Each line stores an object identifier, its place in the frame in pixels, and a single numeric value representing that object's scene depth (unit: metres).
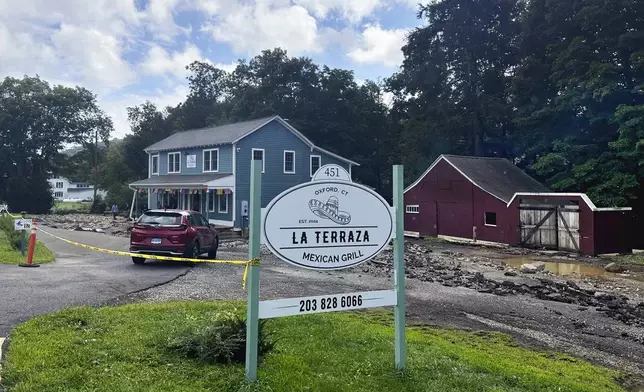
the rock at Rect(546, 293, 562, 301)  11.92
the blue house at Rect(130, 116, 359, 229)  30.88
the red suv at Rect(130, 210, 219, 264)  14.23
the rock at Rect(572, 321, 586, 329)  9.10
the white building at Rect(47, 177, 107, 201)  109.75
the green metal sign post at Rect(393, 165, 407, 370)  5.07
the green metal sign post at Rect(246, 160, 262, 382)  4.38
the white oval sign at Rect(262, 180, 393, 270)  4.69
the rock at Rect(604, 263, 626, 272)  17.95
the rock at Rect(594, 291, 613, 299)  12.30
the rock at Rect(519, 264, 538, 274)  16.84
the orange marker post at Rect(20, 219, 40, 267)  12.73
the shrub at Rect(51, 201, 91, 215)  51.88
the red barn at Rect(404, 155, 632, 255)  22.88
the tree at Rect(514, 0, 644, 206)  28.66
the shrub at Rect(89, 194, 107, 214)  52.84
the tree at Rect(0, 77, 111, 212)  53.06
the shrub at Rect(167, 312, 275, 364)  4.92
